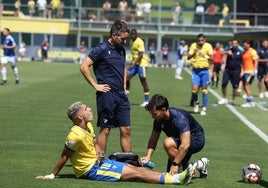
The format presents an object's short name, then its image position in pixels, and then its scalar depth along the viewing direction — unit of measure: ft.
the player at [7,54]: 102.17
